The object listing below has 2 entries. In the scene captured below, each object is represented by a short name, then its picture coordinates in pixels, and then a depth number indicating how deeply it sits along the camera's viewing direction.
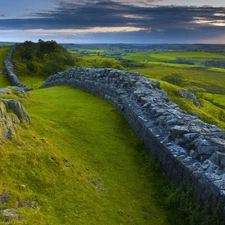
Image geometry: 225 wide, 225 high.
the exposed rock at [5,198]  7.18
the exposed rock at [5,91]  18.78
